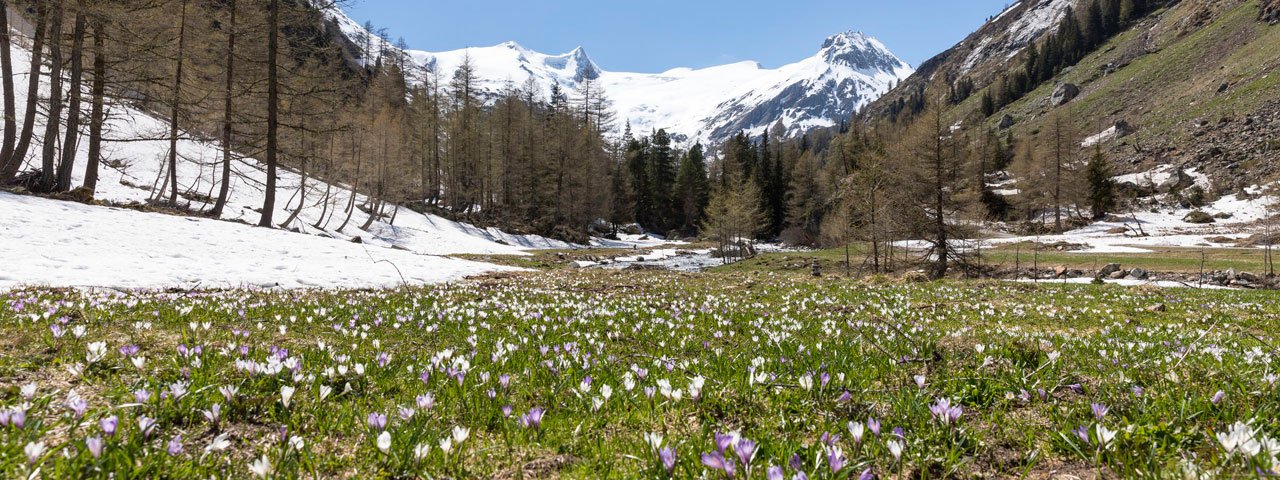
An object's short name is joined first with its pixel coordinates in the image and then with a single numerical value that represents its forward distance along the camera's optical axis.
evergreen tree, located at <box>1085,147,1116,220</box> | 61.00
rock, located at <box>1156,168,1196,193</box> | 62.72
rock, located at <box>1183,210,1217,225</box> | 51.25
